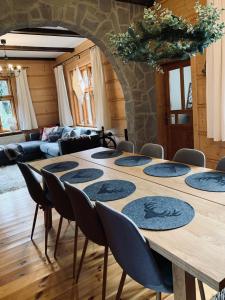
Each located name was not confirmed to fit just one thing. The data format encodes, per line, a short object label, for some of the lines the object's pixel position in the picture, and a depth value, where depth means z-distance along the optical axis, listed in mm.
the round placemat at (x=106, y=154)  2927
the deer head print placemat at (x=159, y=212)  1265
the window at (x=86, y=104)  6542
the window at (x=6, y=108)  7348
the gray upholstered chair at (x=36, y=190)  2395
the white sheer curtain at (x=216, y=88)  3088
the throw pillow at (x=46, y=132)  7098
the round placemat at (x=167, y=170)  2028
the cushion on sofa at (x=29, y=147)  6595
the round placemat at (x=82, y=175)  2129
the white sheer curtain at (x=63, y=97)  7410
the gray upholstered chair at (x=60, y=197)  1975
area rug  4574
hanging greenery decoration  1529
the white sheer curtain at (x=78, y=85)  6719
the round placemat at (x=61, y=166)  2535
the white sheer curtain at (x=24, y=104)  7277
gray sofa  5152
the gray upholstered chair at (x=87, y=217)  1581
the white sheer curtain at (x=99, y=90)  5594
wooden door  4031
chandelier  6910
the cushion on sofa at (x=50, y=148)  5927
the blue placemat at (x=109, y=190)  1697
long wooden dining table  943
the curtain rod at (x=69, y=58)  6111
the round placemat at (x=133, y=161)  2461
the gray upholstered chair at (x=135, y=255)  1188
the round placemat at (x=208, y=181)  1635
